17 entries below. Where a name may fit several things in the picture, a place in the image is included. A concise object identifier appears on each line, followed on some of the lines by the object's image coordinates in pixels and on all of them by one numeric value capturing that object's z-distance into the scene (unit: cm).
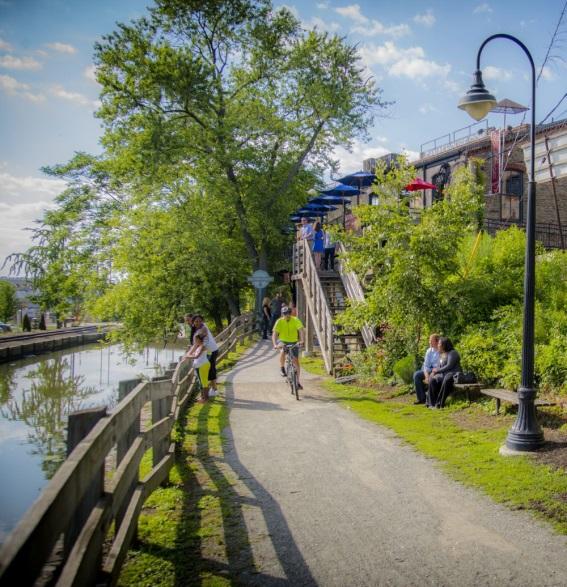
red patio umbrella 1929
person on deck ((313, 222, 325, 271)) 2283
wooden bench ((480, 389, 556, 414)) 880
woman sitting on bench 1095
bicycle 1244
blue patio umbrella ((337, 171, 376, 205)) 2330
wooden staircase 1662
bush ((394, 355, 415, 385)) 1295
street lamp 767
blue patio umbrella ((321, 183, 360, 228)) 2402
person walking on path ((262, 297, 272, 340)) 2734
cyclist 1314
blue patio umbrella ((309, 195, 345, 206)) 2594
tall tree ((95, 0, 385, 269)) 2795
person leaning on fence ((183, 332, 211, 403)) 1227
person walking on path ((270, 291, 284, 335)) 2667
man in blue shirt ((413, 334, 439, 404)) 1137
